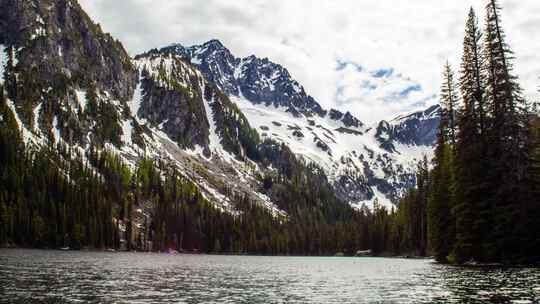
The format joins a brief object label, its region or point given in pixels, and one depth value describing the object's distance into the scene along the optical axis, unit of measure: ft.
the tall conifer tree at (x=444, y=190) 228.22
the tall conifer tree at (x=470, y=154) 179.93
